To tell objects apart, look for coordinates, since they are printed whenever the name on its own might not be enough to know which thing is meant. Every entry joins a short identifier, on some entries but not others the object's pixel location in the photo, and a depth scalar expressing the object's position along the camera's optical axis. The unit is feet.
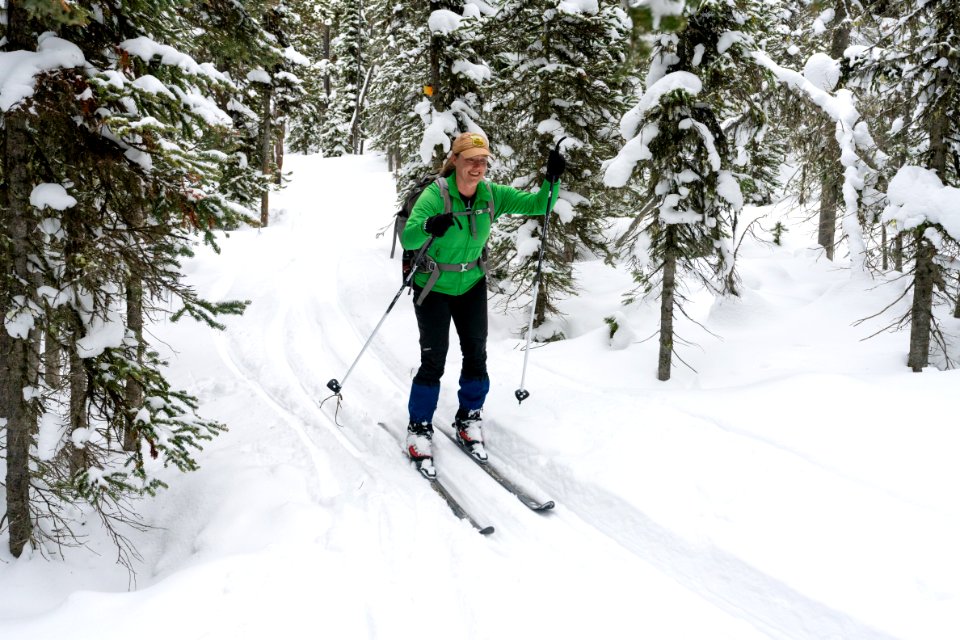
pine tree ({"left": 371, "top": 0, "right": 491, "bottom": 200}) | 37.19
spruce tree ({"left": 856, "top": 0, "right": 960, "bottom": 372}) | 22.40
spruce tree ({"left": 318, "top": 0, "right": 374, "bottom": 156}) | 136.26
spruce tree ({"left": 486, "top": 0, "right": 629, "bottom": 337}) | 32.01
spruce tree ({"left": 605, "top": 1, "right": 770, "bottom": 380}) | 22.58
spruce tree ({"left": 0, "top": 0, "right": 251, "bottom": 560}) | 13.04
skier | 16.92
